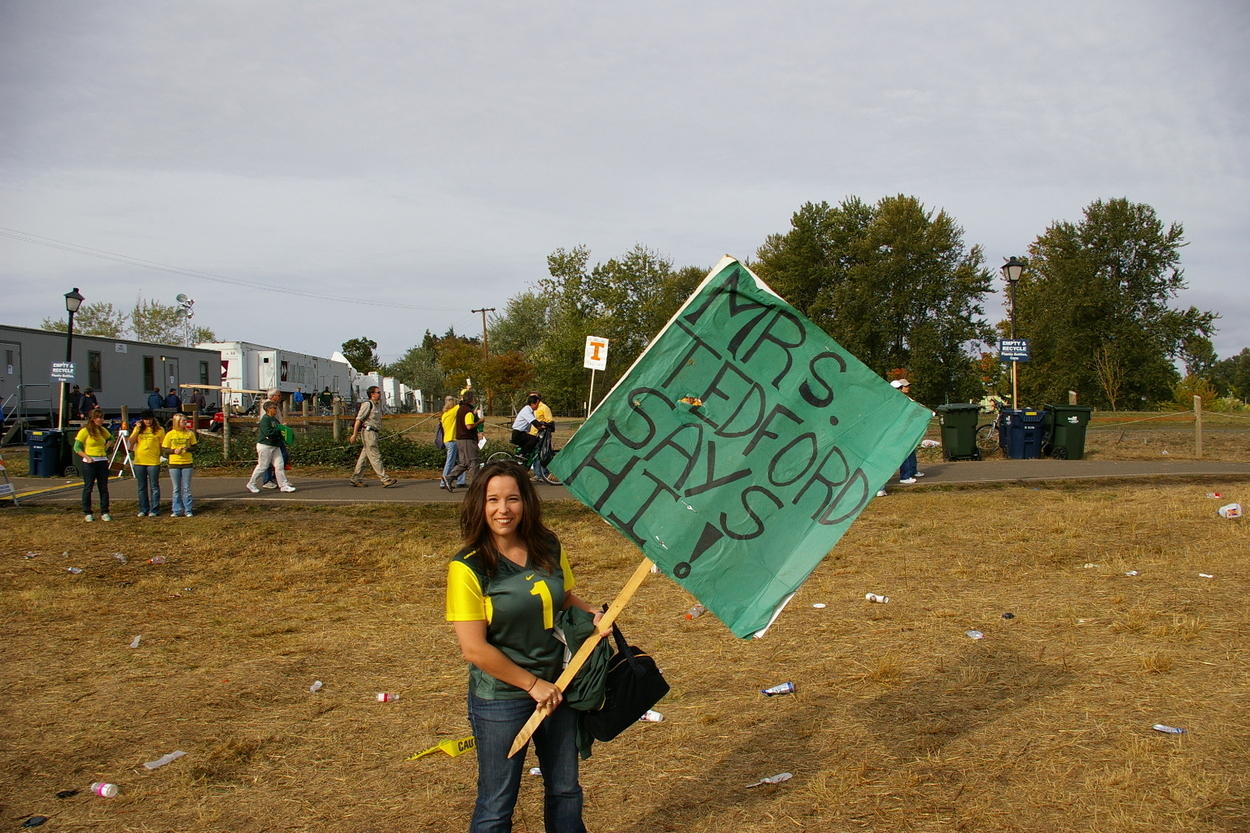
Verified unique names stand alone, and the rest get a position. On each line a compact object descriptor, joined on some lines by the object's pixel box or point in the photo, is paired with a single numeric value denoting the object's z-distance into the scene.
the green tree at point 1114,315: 47.41
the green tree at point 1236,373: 100.86
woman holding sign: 2.95
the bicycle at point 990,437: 20.00
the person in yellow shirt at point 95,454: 12.33
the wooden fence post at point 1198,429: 20.14
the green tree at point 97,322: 78.69
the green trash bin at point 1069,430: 19.52
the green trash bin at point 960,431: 18.98
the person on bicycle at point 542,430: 15.60
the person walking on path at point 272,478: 15.36
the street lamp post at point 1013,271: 20.83
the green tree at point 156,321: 81.44
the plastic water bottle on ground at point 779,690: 5.55
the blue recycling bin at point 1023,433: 19.47
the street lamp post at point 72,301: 21.42
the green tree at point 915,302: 47.47
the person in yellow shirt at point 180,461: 12.76
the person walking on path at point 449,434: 15.32
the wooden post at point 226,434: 18.86
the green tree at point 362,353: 106.12
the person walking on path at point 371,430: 15.49
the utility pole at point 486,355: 53.17
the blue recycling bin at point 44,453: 18.50
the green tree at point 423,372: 79.81
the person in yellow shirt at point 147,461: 12.71
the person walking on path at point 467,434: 15.12
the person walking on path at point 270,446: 15.10
